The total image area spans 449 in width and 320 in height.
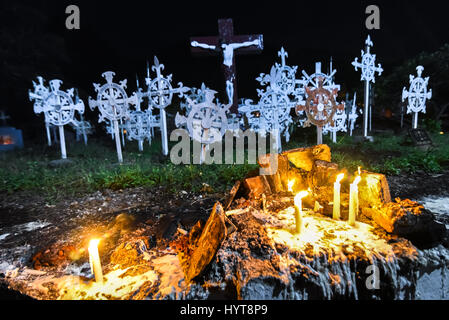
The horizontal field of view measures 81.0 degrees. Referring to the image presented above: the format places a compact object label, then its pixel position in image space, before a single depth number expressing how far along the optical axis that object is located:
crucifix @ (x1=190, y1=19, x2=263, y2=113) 9.52
